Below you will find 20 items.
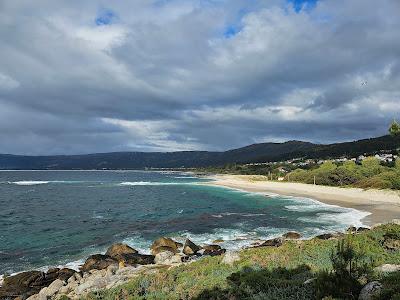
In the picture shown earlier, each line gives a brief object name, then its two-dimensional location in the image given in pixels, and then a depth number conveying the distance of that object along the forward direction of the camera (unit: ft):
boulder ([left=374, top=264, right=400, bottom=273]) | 45.21
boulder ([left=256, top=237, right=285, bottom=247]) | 95.30
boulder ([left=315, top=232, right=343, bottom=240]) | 97.91
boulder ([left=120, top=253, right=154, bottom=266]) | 86.69
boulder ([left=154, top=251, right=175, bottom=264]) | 86.53
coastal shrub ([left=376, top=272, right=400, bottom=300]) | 32.10
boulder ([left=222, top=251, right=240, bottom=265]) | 61.11
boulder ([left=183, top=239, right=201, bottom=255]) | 95.91
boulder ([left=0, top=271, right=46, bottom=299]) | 70.49
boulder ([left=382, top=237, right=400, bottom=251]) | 62.72
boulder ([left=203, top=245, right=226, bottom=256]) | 94.39
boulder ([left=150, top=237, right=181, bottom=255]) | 100.12
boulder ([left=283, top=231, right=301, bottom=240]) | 108.25
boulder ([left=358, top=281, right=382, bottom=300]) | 34.13
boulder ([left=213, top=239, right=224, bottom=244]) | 112.41
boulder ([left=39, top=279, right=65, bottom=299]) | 64.23
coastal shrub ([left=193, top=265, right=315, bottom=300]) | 40.87
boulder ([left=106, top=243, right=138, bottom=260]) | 94.63
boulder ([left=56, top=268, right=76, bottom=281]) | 76.35
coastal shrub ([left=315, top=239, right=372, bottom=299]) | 36.73
